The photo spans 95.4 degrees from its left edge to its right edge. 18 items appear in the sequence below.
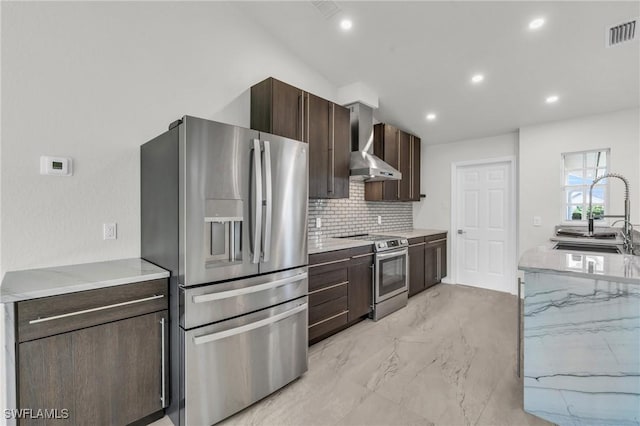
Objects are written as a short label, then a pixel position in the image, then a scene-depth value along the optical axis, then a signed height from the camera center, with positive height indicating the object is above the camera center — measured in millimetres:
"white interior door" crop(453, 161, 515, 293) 4719 -277
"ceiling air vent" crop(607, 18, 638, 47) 2590 +1632
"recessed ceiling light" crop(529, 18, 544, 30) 2689 +1753
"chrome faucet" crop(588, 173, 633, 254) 2393 -194
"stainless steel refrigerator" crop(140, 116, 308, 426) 1712 -303
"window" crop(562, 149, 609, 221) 3895 +385
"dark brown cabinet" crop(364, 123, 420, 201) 4484 +825
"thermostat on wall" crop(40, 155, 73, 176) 1903 +300
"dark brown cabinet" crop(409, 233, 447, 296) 4344 -826
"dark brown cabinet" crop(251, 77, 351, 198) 2926 +932
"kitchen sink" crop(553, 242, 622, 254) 2842 -383
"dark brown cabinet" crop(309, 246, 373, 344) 2840 -843
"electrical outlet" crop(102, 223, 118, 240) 2148 -153
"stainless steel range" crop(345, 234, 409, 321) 3535 -823
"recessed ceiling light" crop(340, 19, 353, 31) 2988 +1938
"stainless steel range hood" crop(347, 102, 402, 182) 3697 +844
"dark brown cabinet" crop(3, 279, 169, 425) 1397 -782
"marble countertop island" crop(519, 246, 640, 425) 1646 -782
